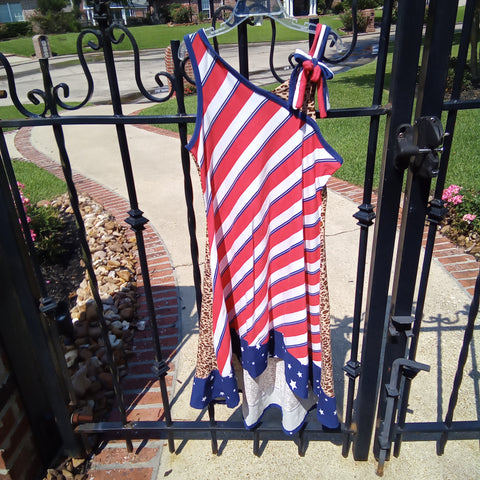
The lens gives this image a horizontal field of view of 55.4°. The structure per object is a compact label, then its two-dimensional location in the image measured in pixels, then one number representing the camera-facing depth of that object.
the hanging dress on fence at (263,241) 1.40
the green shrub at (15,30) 32.69
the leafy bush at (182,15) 37.26
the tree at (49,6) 37.08
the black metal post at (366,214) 1.38
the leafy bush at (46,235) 3.83
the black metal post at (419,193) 1.35
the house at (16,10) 46.44
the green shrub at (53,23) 35.56
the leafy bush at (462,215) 3.69
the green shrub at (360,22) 22.69
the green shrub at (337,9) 29.06
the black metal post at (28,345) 1.75
